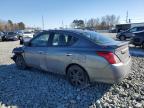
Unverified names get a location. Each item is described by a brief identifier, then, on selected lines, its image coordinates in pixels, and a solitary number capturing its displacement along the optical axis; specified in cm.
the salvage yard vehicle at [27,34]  1502
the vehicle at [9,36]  1523
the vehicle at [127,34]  1074
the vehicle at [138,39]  682
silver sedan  247
